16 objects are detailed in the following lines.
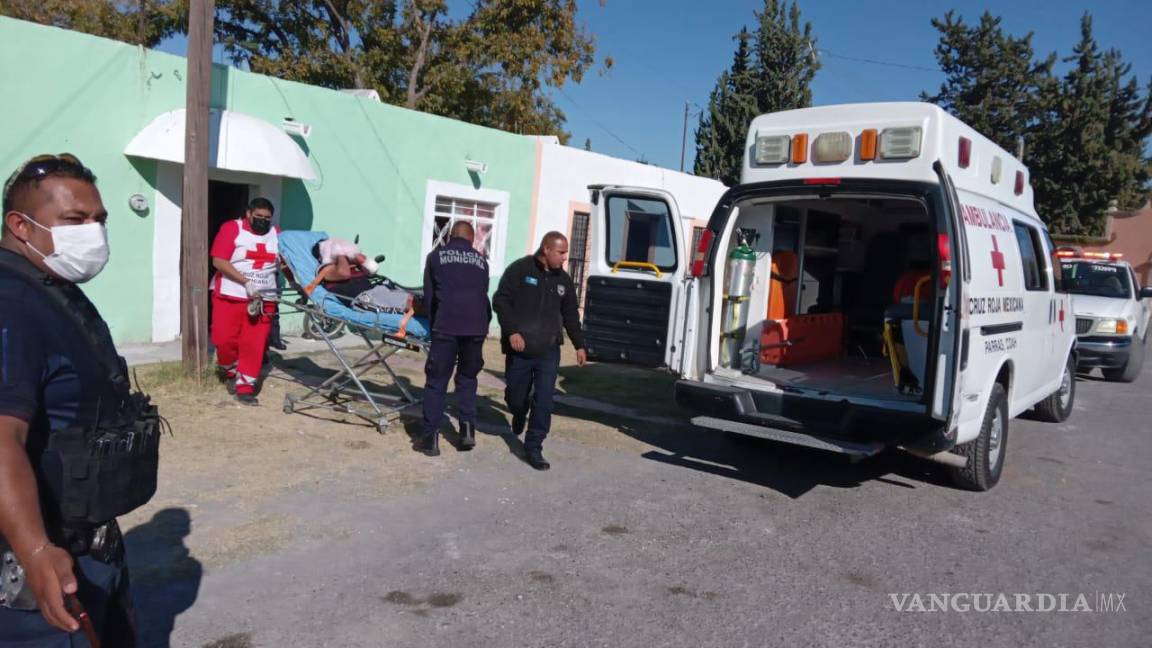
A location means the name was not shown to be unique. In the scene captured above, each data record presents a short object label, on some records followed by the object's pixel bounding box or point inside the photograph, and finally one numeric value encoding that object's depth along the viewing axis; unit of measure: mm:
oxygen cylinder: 7078
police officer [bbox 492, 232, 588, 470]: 6402
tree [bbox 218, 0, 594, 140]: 20312
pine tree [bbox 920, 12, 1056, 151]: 36812
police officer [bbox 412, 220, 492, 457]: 6387
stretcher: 6941
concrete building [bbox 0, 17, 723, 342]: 8758
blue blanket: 6945
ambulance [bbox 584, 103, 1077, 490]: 5668
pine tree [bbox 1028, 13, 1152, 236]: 35531
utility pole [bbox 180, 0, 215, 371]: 7785
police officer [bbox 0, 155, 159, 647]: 1922
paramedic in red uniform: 7402
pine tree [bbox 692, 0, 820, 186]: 25688
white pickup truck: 12844
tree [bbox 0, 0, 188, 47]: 21062
